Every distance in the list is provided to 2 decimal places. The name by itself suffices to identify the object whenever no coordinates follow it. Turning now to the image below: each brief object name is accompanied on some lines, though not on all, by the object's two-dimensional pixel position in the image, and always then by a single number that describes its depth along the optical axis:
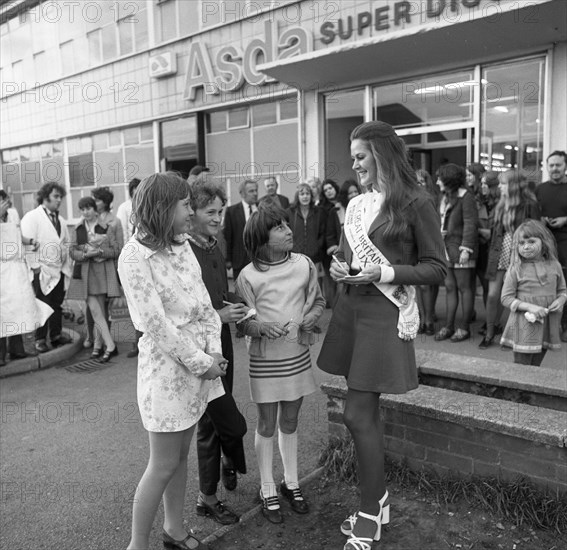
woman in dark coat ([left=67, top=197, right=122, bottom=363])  6.95
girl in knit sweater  3.20
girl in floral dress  2.48
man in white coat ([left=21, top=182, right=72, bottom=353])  7.38
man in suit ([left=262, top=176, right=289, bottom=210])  9.44
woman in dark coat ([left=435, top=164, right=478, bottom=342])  6.79
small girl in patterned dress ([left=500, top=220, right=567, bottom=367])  4.41
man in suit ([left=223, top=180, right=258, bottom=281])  7.16
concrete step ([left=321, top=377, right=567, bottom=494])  2.95
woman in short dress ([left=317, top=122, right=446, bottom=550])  2.77
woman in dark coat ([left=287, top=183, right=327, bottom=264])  8.59
